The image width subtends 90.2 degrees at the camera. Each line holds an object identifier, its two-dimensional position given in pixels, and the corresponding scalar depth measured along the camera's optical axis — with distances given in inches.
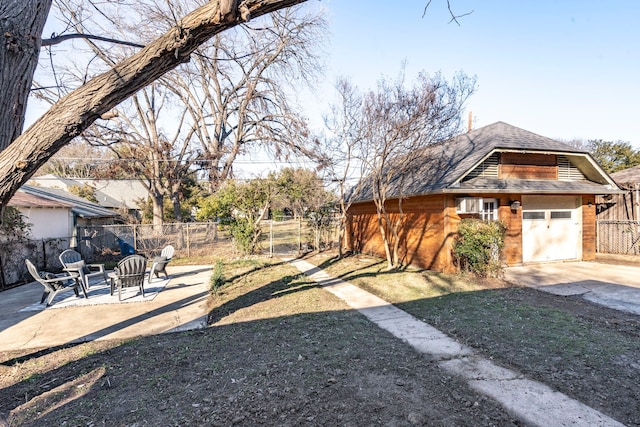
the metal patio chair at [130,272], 275.7
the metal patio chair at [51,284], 261.9
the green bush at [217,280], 308.0
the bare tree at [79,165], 831.7
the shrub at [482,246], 332.3
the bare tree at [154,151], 705.0
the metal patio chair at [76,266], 289.0
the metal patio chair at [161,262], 344.9
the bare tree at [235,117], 719.1
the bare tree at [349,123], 418.6
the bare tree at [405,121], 356.5
